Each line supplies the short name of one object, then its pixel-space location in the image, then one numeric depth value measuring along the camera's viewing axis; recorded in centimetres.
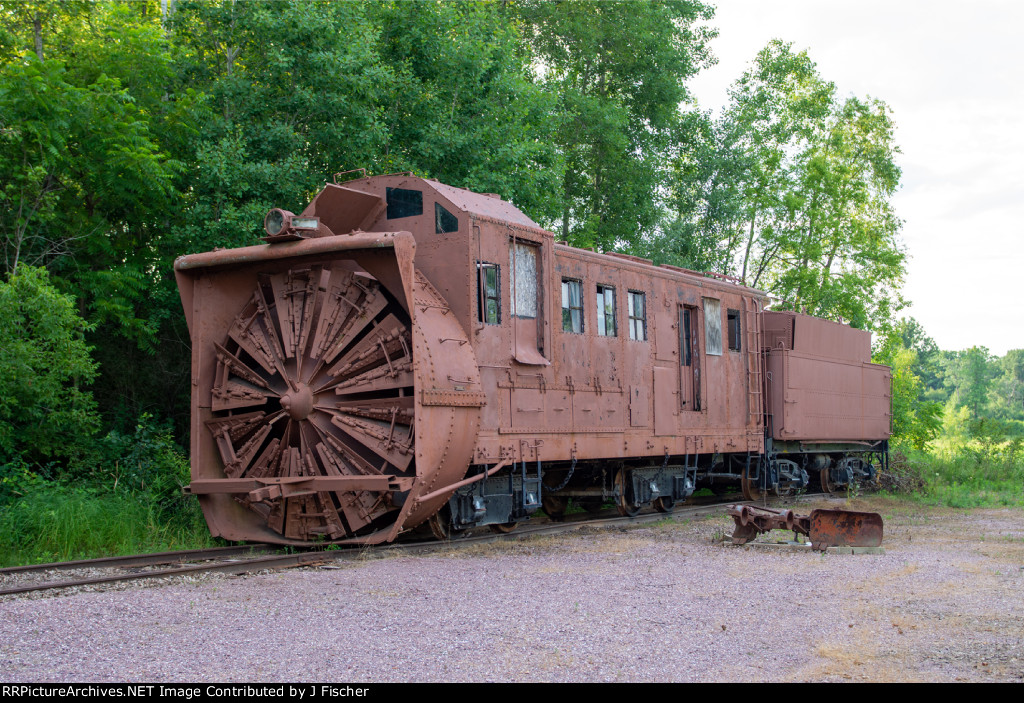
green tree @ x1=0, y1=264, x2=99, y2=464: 1173
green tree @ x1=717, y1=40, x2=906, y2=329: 3500
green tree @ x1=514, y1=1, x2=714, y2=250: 2928
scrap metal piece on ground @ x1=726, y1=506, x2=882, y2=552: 1092
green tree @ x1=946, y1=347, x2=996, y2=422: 11238
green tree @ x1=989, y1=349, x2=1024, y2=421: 13350
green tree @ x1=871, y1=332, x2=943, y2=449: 3194
